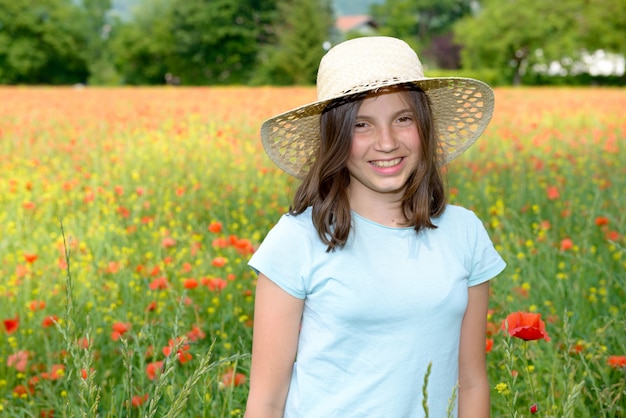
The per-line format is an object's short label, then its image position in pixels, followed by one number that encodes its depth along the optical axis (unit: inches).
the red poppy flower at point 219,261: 115.9
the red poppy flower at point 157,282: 107.1
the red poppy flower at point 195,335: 97.6
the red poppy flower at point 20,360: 101.5
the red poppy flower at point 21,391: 98.1
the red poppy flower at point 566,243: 124.1
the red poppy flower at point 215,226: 121.6
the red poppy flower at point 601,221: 127.0
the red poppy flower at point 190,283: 101.7
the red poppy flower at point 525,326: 61.9
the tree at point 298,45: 1962.4
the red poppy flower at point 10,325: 100.9
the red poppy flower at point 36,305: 126.4
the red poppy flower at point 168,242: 127.6
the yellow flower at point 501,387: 66.6
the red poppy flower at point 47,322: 103.6
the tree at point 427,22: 2859.3
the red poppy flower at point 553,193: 162.9
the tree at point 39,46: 2354.8
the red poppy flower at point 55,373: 98.2
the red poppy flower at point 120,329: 94.4
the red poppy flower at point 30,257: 122.7
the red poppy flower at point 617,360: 76.8
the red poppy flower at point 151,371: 90.3
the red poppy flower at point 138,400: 83.3
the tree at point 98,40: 2588.6
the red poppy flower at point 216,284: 108.3
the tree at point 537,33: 1908.2
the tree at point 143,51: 2411.4
